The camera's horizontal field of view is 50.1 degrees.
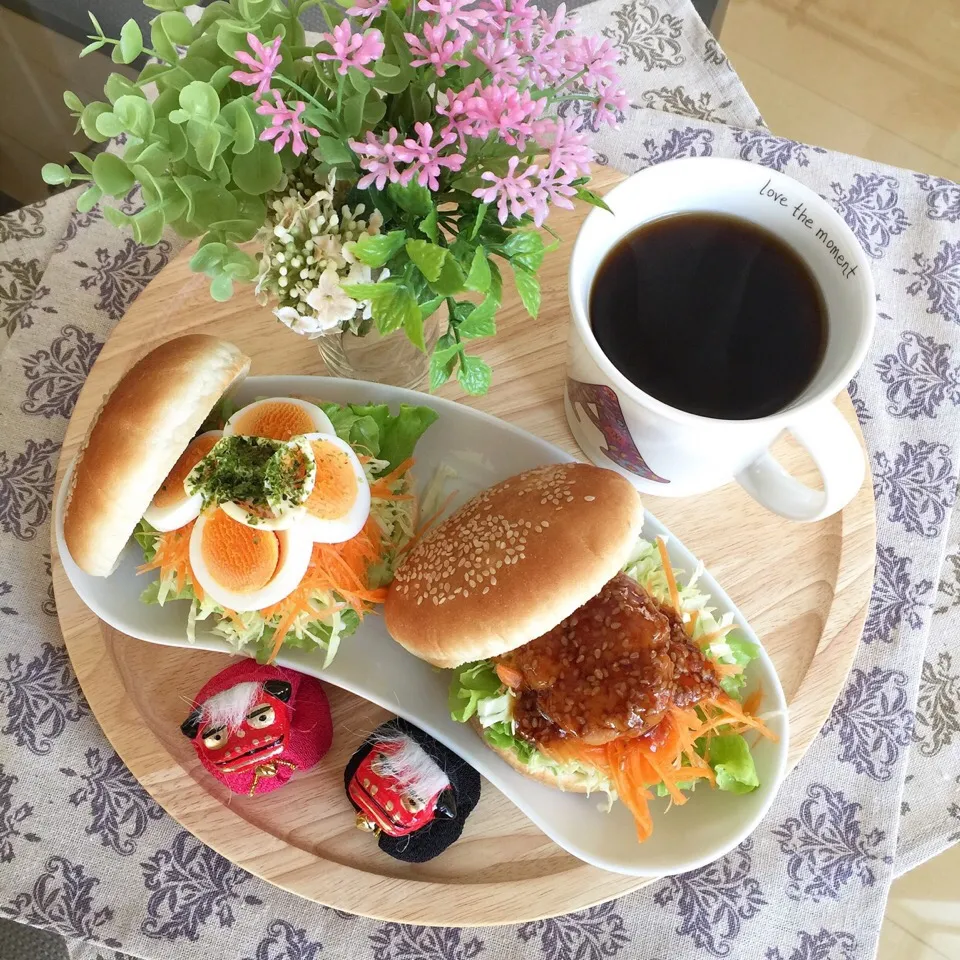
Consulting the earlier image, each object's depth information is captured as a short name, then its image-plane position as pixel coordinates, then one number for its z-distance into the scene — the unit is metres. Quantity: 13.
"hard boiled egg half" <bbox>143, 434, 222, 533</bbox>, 0.35
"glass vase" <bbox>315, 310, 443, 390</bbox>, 0.37
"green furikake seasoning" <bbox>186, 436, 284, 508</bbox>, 0.34
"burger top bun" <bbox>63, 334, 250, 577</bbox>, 0.33
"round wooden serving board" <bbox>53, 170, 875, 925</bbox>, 0.36
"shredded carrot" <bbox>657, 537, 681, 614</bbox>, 0.35
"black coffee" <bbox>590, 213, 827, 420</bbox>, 0.32
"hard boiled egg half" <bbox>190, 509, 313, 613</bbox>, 0.35
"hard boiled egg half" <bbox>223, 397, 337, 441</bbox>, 0.36
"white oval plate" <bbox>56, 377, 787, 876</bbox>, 0.33
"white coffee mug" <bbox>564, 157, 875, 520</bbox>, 0.30
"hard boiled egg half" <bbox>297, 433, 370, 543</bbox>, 0.35
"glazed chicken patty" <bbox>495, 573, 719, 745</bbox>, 0.33
